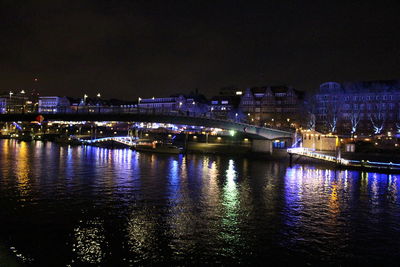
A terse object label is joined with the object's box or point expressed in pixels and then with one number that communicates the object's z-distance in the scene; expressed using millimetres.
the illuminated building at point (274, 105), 130125
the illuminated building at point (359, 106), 105062
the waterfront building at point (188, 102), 164988
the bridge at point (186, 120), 70438
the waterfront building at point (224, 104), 153750
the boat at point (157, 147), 81125
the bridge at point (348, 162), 52438
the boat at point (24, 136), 129800
